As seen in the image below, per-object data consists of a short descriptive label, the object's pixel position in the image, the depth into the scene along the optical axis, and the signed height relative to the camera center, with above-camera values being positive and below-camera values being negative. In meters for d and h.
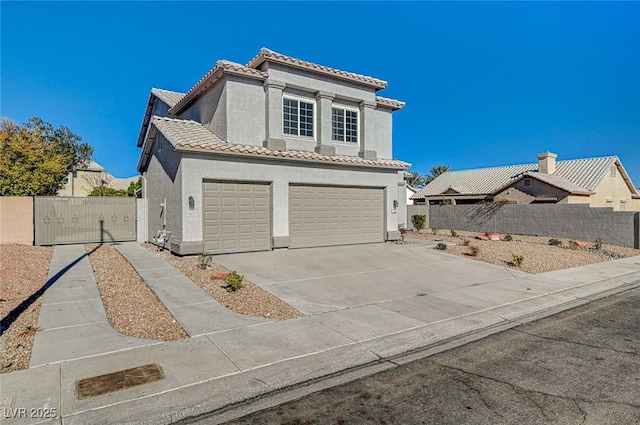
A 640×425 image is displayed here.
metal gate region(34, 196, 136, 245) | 15.12 -0.23
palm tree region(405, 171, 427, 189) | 58.74 +5.35
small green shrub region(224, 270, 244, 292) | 8.48 -1.55
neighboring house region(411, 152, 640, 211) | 26.94 +2.30
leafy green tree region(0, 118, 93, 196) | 28.41 +4.53
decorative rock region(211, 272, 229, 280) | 9.46 -1.58
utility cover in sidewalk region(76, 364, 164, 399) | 4.20 -1.98
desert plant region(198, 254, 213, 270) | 10.61 -1.41
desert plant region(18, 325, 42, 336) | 5.80 -1.83
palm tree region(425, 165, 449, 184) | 55.31 +6.58
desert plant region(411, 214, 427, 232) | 23.30 -0.50
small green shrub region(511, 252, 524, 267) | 12.26 -1.55
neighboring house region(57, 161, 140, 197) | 37.50 +3.69
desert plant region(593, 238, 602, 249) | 17.16 -1.42
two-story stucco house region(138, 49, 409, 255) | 12.66 +1.99
